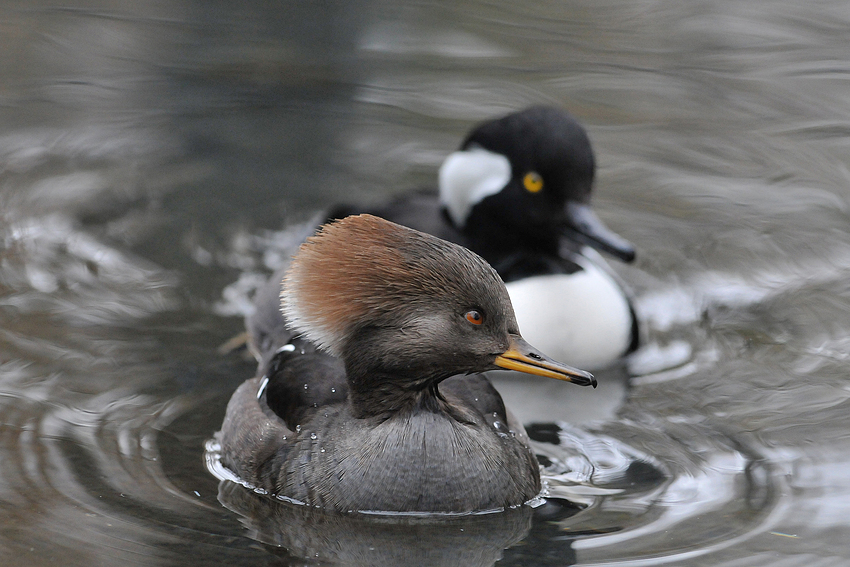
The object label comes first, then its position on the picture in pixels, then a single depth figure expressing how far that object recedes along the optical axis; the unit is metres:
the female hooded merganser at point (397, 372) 8.88
